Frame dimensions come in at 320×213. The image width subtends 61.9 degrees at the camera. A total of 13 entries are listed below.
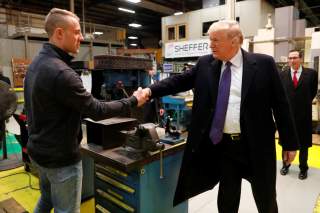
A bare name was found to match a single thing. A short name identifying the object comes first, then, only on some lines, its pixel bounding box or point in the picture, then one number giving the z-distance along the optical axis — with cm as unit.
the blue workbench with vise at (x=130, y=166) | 160
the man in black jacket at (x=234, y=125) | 155
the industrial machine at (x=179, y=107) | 438
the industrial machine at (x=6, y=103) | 299
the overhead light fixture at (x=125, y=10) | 946
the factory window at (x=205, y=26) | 818
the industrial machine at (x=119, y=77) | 268
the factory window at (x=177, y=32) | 868
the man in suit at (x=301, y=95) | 306
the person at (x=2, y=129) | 306
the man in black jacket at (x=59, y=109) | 126
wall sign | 741
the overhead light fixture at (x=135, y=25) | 1222
